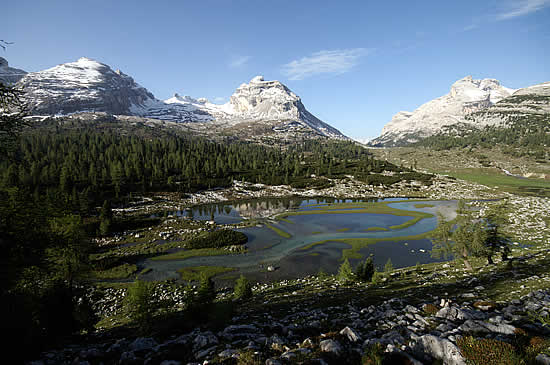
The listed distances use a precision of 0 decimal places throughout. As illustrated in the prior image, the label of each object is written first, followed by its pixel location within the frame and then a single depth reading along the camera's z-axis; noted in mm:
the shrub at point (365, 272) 31058
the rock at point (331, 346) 8812
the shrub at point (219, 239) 49781
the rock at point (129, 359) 9852
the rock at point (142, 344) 11195
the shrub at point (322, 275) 34494
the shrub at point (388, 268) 33412
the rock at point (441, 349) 7758
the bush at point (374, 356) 7658
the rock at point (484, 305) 13203
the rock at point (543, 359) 6736
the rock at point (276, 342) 9773
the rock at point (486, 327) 9305
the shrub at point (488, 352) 7043
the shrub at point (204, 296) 17641
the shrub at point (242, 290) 26250
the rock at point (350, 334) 9914
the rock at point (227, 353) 9228
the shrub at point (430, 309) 13525
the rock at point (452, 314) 11742
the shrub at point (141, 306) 17469
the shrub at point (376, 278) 28523
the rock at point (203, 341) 10746
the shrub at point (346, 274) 30356
